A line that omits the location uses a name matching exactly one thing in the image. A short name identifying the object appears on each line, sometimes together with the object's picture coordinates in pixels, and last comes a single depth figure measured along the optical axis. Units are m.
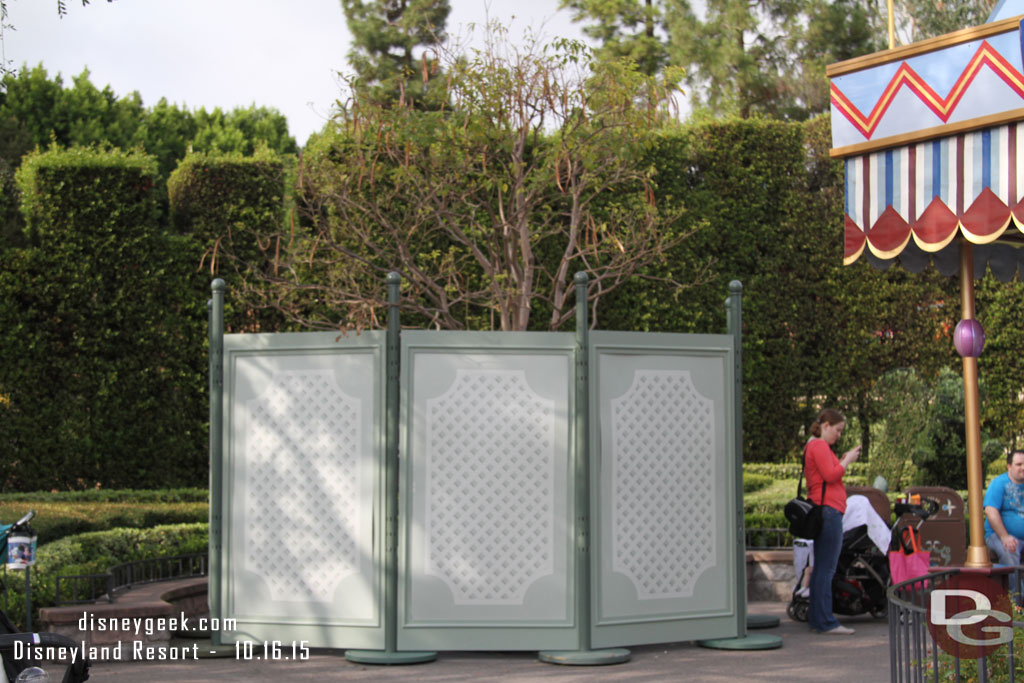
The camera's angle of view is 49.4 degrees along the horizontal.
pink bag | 8.43
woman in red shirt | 8.02
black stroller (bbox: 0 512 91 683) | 4.10
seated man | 8.02
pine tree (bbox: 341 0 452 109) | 28.11
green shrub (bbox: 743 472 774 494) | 13.42
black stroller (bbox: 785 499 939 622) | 8.62
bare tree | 11.83
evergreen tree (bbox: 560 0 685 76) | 26.23
